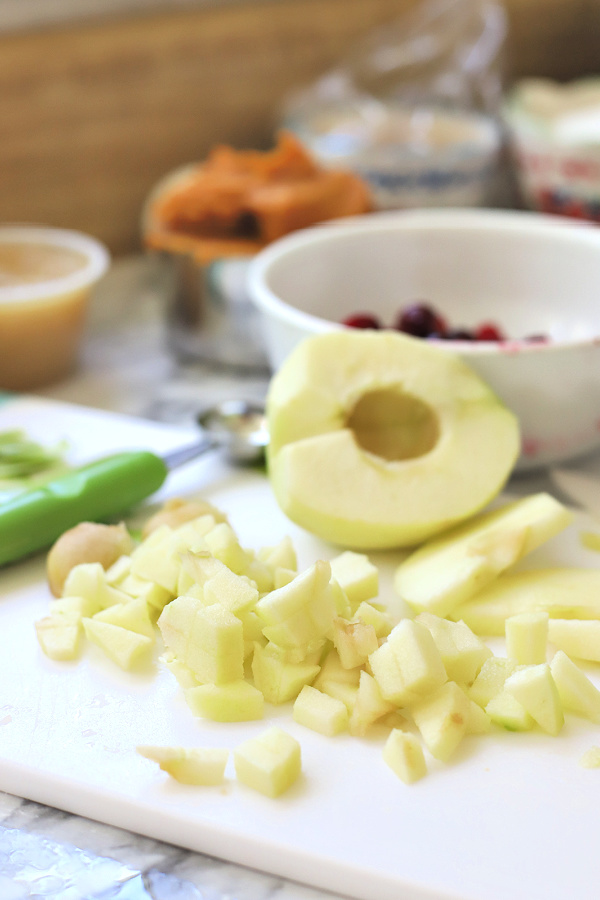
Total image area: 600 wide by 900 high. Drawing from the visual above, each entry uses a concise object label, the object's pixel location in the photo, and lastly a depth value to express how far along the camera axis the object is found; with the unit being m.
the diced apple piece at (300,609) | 0.59
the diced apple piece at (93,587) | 0.62
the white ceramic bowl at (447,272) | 0.72
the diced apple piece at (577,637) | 0.60
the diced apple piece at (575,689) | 0.58
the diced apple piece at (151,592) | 0.62
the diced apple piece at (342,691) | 0.59
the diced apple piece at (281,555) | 0.63
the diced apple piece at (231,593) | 0.59
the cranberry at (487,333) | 0.71
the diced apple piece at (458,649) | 0.59
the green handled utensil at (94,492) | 0.64
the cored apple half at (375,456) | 0.63
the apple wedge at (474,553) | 0.61
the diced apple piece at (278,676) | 0.59
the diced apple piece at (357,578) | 0.62
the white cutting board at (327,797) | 0.55
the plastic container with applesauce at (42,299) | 0.74
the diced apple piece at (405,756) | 0.57
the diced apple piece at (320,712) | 0.58
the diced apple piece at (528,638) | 0.59
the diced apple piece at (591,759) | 0.57
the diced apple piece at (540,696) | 0.58
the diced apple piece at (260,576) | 0.61
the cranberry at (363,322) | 0.70
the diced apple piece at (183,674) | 0.59
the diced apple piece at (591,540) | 0.65
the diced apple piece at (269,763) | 0.56
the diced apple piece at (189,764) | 0.57
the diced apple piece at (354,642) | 0.59
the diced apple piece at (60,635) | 0.60
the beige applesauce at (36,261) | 0.77
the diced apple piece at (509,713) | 0.58
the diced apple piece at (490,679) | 0.59
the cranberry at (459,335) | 0.70
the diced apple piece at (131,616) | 0.61
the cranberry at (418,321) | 0.70
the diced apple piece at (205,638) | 0.58
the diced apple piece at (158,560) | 0.62
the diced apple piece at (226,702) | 0.58
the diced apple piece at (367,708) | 0.58
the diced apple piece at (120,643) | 0.60
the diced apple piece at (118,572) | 0.63
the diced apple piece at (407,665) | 0.58
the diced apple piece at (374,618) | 0.60
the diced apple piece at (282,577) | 0.62
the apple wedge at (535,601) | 0.61
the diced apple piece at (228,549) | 0.61
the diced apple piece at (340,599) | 0.61
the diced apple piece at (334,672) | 0.59
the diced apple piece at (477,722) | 0.58
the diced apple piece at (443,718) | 0.57
